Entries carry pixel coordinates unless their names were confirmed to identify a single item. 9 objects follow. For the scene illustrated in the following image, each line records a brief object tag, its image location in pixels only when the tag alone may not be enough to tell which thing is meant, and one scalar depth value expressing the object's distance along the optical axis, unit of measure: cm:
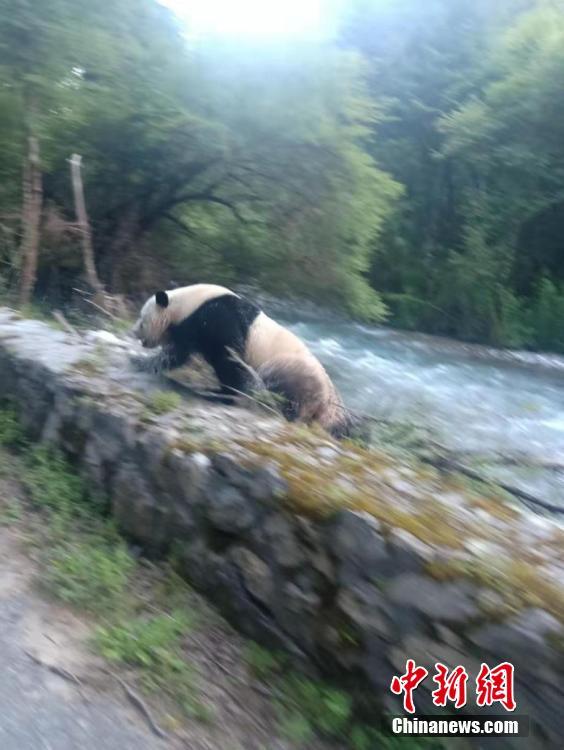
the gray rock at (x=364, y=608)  308
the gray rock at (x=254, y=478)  365
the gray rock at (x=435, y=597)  285
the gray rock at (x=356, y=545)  316
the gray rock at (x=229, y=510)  376
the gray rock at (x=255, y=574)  359
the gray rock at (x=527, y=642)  259
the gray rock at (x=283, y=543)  348
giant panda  608
